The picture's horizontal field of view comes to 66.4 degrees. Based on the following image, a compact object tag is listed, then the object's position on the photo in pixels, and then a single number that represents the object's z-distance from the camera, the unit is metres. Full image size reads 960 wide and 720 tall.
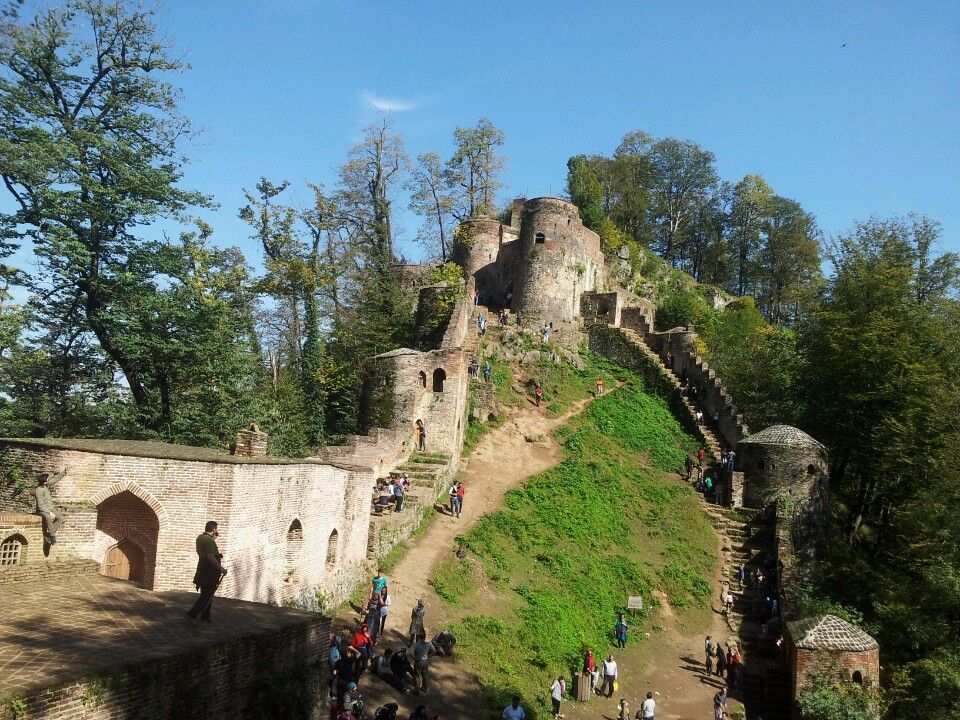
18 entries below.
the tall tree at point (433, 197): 45.59
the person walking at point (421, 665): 14.01
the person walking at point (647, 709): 15.43
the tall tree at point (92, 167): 21.41
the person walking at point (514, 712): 13.23
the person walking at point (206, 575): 9.08
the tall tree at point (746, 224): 57.28
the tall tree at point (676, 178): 58.16
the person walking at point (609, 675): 16.58
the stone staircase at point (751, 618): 17.31
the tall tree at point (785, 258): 53.81
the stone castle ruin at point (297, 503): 10.68
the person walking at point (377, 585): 16.34
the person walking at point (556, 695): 15.20
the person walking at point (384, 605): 15.55
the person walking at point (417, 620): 15.05
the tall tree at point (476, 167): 45.69
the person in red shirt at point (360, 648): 13.35
